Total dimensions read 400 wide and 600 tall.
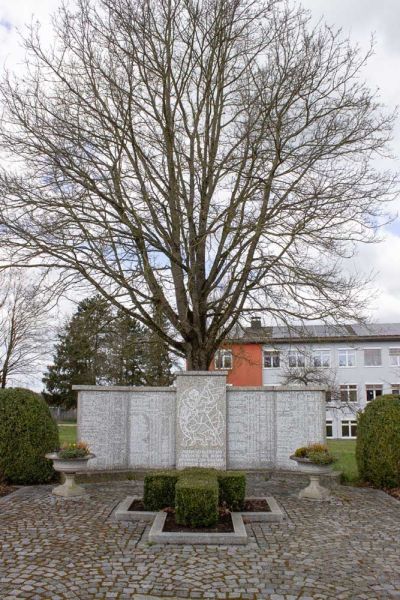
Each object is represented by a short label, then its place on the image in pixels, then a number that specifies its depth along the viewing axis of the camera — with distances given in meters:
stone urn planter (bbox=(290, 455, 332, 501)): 9.40
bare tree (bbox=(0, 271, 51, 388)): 28.85
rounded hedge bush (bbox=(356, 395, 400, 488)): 10.65
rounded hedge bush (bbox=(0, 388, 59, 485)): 10.80
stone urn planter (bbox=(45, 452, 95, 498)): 9.48
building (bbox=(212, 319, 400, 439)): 44.31
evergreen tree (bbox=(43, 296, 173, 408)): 13.79
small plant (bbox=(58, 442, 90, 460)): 9.48
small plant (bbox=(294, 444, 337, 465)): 9.34
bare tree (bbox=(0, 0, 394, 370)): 11.68
